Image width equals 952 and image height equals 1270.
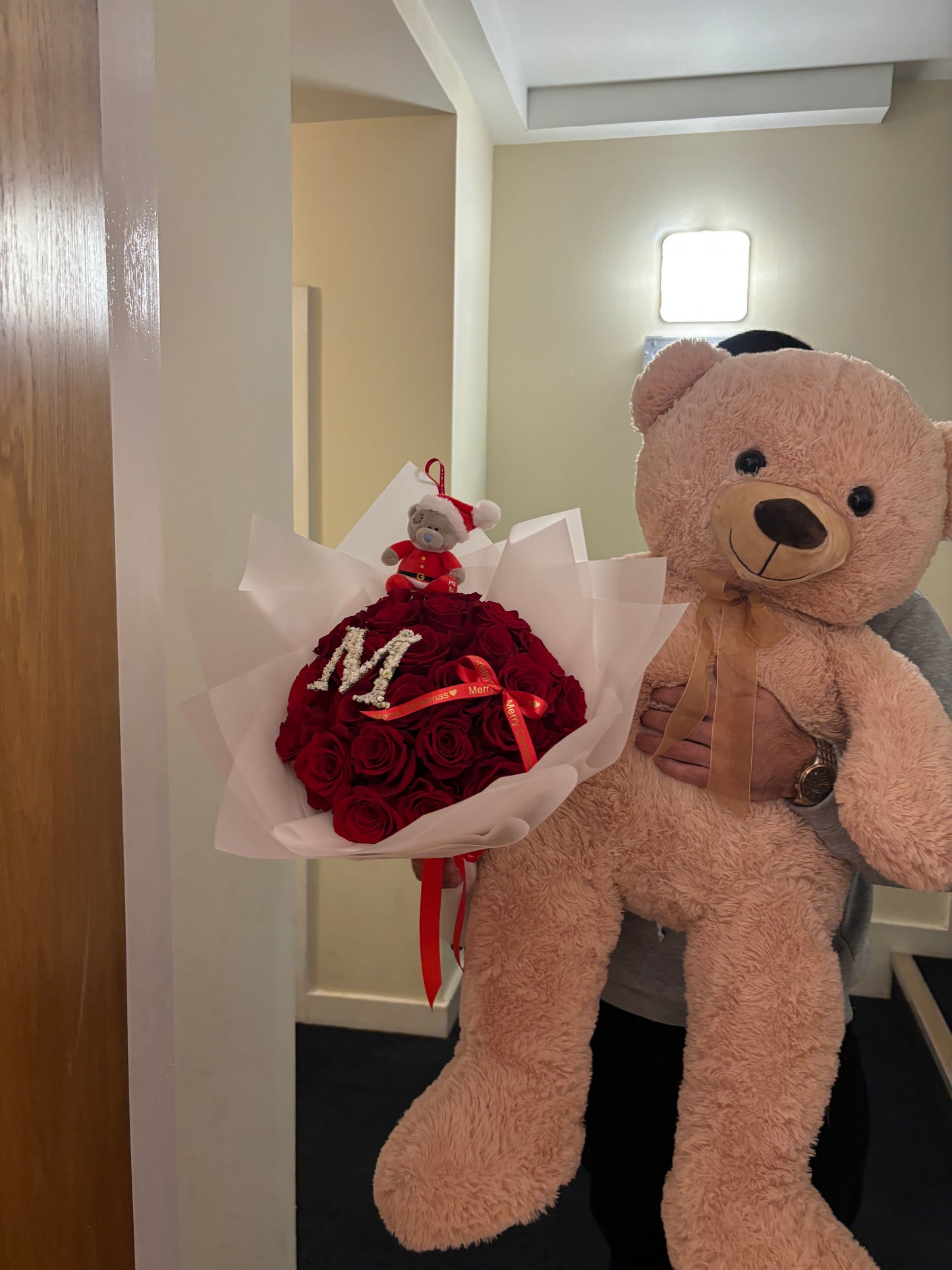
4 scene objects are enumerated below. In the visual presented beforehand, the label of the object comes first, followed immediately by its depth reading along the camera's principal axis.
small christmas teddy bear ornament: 0.82
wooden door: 0.68
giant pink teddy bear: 0.80
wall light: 2.58
